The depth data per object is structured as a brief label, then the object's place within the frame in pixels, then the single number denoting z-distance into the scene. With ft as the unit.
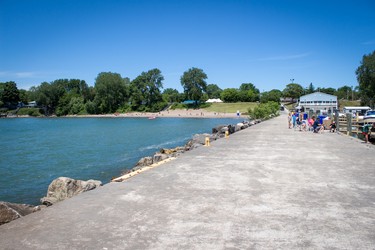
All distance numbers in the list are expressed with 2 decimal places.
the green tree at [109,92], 425.69
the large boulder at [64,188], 31.45
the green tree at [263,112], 187.21
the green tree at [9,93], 492.13
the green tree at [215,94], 583.09
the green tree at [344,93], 474.66
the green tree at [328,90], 464.85
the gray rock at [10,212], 18.26
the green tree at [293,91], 422.41
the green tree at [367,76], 244.22
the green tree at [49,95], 458.50
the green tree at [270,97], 402.52
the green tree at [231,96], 458.50
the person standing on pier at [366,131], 56.32
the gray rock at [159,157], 51.08
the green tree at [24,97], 514.27
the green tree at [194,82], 441.68
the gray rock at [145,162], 56.48
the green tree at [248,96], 454.81
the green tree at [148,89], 438.40
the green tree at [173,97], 487.33
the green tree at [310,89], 442.01
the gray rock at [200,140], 68.82
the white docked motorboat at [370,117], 99.49
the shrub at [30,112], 487.61
